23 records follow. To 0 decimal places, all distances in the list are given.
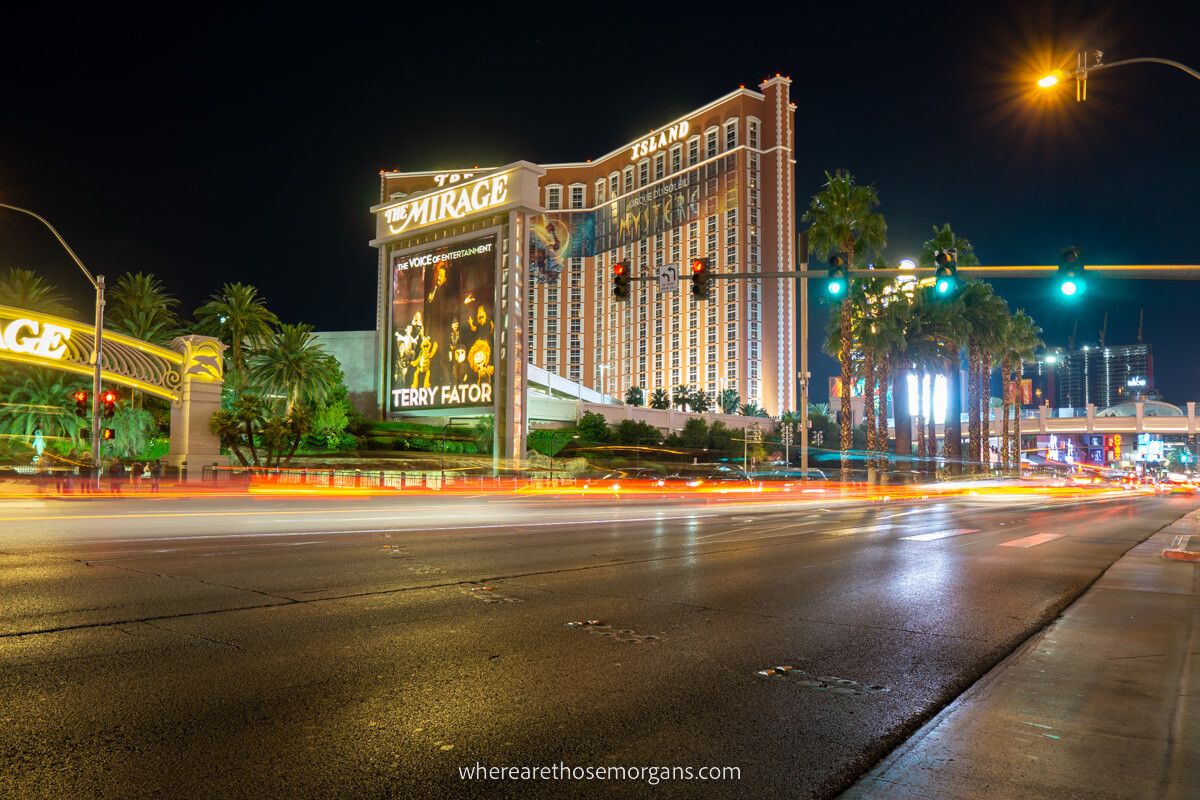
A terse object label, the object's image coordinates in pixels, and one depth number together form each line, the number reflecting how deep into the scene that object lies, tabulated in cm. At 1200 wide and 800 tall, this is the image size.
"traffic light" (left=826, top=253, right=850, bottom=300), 1933
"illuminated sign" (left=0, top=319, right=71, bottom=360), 3772
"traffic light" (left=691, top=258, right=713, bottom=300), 2023
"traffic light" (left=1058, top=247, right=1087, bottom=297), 1753
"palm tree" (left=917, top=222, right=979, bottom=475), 5138
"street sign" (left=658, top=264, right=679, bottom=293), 2042
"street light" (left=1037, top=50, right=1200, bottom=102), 1627
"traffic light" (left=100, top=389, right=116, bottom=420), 3053
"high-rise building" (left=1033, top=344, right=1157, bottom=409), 6812
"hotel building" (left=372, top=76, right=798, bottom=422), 15150
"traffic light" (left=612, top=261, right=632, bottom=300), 2028
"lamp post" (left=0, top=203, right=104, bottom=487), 2963
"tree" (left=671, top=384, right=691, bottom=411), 13625
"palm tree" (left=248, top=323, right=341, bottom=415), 6228
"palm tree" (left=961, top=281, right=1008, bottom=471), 5403
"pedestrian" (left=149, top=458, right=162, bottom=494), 3122
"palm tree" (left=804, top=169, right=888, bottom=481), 4169
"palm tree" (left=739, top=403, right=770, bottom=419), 12812
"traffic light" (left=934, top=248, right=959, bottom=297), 1808
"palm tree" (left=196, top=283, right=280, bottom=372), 6538
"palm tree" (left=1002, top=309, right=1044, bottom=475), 6412
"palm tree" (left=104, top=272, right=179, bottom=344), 6400
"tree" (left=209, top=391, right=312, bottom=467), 5016
